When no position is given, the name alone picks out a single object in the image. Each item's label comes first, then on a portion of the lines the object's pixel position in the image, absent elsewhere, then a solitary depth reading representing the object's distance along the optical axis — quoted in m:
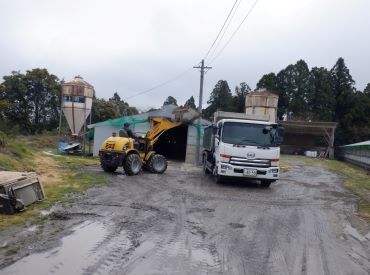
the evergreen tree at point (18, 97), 48.44
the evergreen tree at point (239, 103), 69.75
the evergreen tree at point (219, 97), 83.33
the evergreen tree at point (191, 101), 89.68
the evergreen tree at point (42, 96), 50.12
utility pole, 27.15
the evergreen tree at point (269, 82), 69.44
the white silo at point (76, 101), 35.53
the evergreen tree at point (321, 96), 64.69
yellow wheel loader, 16.72
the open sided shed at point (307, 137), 45.75
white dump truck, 14.97
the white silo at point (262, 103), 42.66
